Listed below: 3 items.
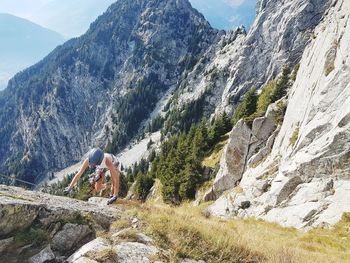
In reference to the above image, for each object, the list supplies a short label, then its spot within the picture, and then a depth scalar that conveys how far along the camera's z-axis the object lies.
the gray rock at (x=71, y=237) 10.79
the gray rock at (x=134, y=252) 9.51
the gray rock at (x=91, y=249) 9.50
